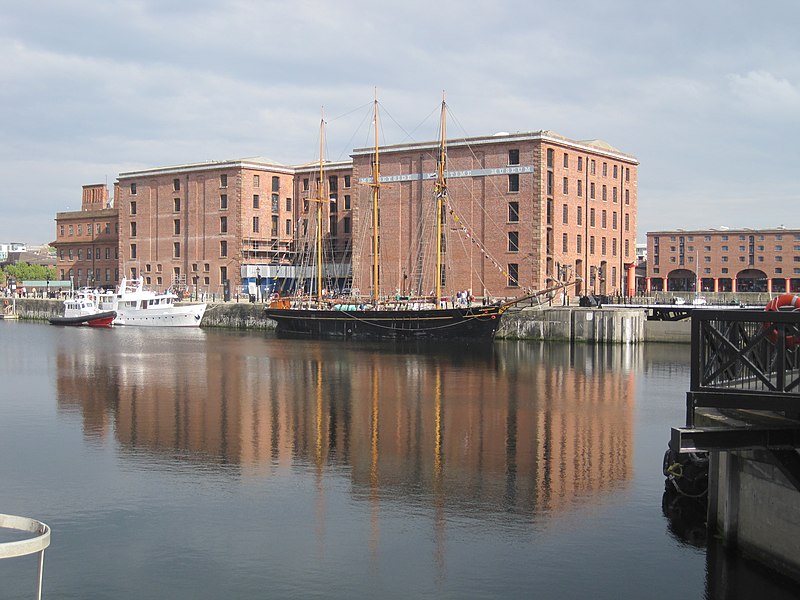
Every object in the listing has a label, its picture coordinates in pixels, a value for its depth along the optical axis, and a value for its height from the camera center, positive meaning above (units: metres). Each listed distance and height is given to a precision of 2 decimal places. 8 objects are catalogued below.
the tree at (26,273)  175.25 +4.39
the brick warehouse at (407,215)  86.75 +8.88
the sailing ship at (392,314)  77.25 -1.50
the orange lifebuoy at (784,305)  16.80 -0.14
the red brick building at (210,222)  112.19 +9.25
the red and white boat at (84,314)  105.06 -2.04
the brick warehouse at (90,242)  131.38 +7.82
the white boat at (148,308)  102.62 -1.36
